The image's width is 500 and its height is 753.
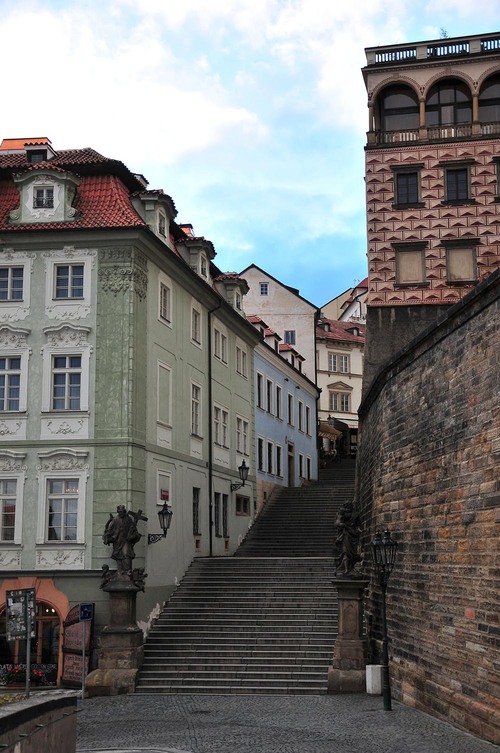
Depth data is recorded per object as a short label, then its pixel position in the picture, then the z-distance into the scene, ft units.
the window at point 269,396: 137.49
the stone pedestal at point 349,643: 70.79
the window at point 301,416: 160.97
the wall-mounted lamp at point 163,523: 84.17
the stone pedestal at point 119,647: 73.31
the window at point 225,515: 110.54
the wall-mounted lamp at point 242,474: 111.98
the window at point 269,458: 136.15
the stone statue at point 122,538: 77.15
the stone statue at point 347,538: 75.05
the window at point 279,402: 144.05
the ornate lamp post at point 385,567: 58.13
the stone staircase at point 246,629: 74.33
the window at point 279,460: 142.11
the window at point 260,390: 132.46
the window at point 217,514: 107.55
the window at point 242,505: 117.80
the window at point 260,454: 130.76
